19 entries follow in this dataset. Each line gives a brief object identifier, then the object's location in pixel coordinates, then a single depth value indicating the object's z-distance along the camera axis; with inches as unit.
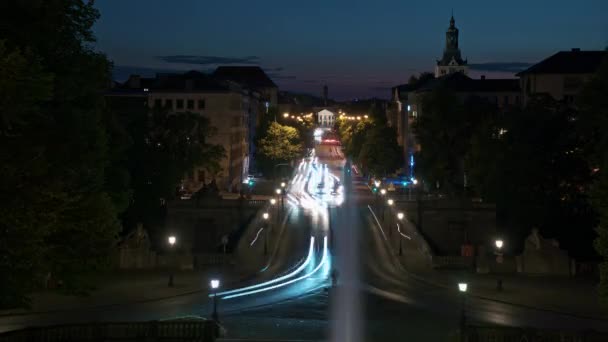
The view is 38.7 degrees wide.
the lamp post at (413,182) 3019.7
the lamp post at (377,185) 3256.9
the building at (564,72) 3730.3
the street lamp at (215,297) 1170.6
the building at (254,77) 7017.7
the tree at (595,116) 1734.1
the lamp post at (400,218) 1947.6
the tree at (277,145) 4618.6
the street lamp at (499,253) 1735.0
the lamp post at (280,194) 2815.0
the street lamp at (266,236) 1994.3
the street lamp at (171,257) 1748.4
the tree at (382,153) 4372.5
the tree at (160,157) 2507.4
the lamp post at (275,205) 2665.4
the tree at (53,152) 816.3
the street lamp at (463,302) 1127.1
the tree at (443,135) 3376.0
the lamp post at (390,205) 2298.0
